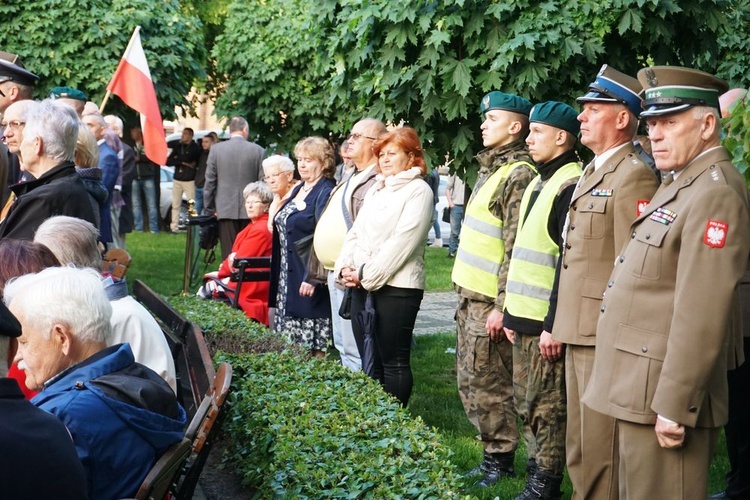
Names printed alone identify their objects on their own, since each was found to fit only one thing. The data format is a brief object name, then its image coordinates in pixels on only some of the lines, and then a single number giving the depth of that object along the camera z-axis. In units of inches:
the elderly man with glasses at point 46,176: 221.8
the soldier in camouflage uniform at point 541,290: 219.0
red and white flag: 422.9
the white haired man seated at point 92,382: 131.8
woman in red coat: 391.5
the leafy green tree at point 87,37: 637.9
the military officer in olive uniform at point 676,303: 150.9
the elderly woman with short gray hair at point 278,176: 379.2
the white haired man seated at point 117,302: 179.9
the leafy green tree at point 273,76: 748.5
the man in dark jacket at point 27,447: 100.7
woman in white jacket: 269.4
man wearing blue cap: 189.3
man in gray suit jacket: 544.7
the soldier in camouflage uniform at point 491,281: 243.4
